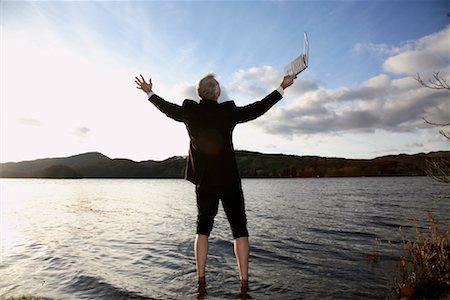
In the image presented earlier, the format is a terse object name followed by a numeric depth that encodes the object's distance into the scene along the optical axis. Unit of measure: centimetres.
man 568
